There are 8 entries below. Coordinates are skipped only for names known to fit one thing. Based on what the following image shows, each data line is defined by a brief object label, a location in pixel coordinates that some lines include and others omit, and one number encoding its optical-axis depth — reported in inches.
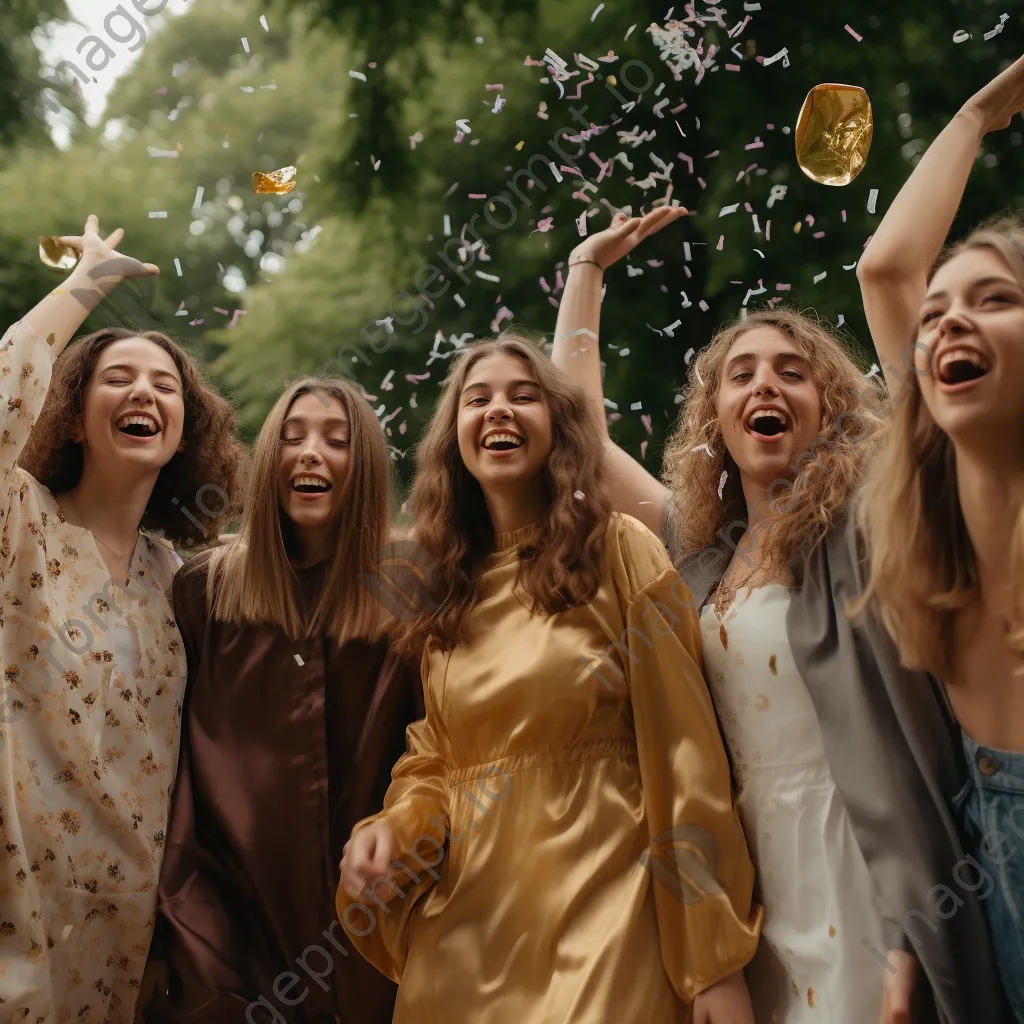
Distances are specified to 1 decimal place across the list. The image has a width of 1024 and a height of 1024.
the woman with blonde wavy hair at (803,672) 75.9
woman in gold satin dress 80.0
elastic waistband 85.7
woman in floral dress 93.3
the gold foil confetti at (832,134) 107.7
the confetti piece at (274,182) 125.3
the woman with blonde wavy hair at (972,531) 69.5
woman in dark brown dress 96.3
